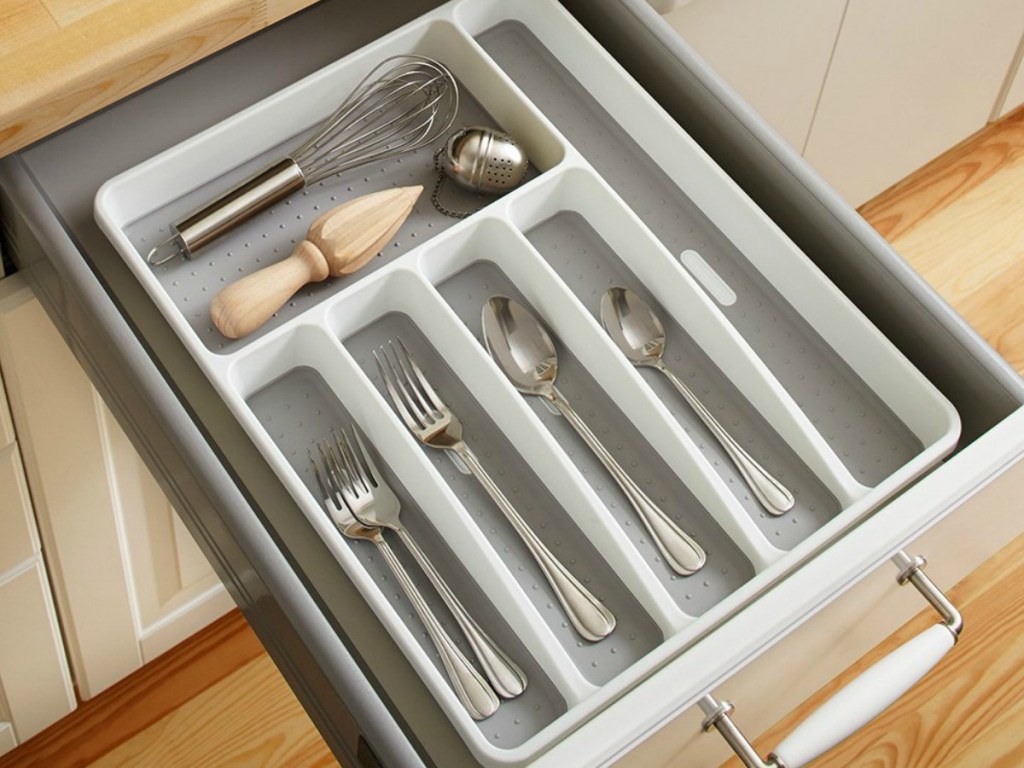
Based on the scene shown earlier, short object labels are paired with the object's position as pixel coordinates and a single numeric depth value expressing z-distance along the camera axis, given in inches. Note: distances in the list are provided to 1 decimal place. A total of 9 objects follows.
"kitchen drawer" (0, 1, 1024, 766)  28.5
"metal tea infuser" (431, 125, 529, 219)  35.8
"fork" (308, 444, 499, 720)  29.5
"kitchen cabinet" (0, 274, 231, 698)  39.6
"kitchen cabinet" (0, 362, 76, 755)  42.9
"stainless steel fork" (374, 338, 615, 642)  30.8
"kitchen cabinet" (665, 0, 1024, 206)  50.8
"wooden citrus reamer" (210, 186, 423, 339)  33.3
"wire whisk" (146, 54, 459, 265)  35.4
